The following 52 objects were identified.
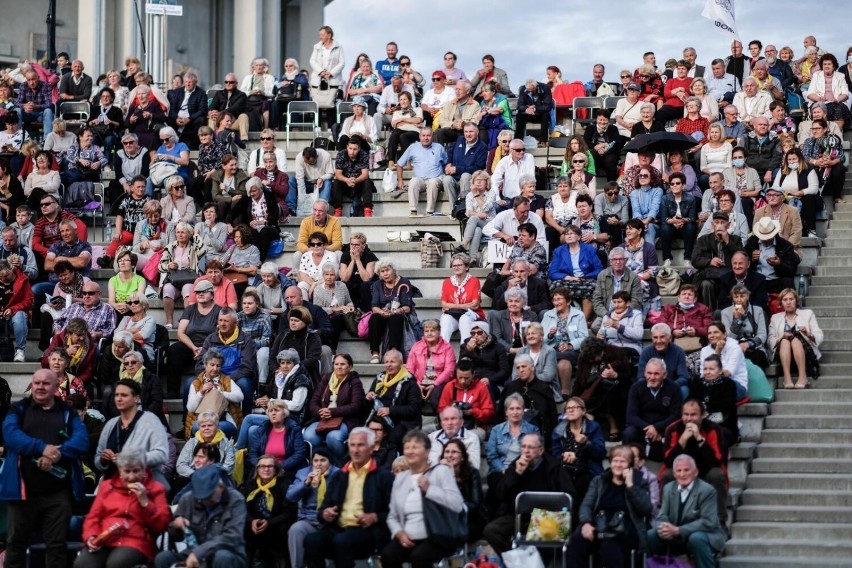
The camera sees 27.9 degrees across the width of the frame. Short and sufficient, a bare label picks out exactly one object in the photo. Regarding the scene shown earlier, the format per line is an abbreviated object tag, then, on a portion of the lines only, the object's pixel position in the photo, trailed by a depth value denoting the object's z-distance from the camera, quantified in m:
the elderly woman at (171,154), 20.87
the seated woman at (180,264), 17.92
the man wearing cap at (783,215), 17.94
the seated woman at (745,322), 16.02
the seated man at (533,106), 22.73
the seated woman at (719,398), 14.87
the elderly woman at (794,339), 16.03
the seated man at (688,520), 13.40
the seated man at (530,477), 14.02
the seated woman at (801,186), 18.91
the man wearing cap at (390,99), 23.44
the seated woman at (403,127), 21.56
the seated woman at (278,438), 14.84
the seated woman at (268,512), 14.22
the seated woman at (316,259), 18.08
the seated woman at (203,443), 14.82
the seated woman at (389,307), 16.88
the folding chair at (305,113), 23.75
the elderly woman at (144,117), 22.03
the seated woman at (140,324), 16.77
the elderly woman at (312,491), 14.05
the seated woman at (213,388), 15.71
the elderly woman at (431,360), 15.86
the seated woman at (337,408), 15.18
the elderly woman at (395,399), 15.08
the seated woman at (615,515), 13.38
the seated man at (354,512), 13.63
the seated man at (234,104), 23.17
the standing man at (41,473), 14.19
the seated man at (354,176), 20.52
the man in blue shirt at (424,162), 20.20
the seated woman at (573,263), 17.19
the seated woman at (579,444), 14.39
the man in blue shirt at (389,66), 25.56
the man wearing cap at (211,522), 13.44
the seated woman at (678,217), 18.28
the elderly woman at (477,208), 18.86
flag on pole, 23.80
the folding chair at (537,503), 13.79
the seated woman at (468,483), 14.02
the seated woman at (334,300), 17.25
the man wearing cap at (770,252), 17.45
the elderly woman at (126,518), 13.42
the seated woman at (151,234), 18.69
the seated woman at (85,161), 20.89
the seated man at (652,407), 14.64
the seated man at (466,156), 20.48
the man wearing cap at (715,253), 16.91
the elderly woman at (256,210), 19.42
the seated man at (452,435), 14.42
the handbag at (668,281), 17.38
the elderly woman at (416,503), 13.35
